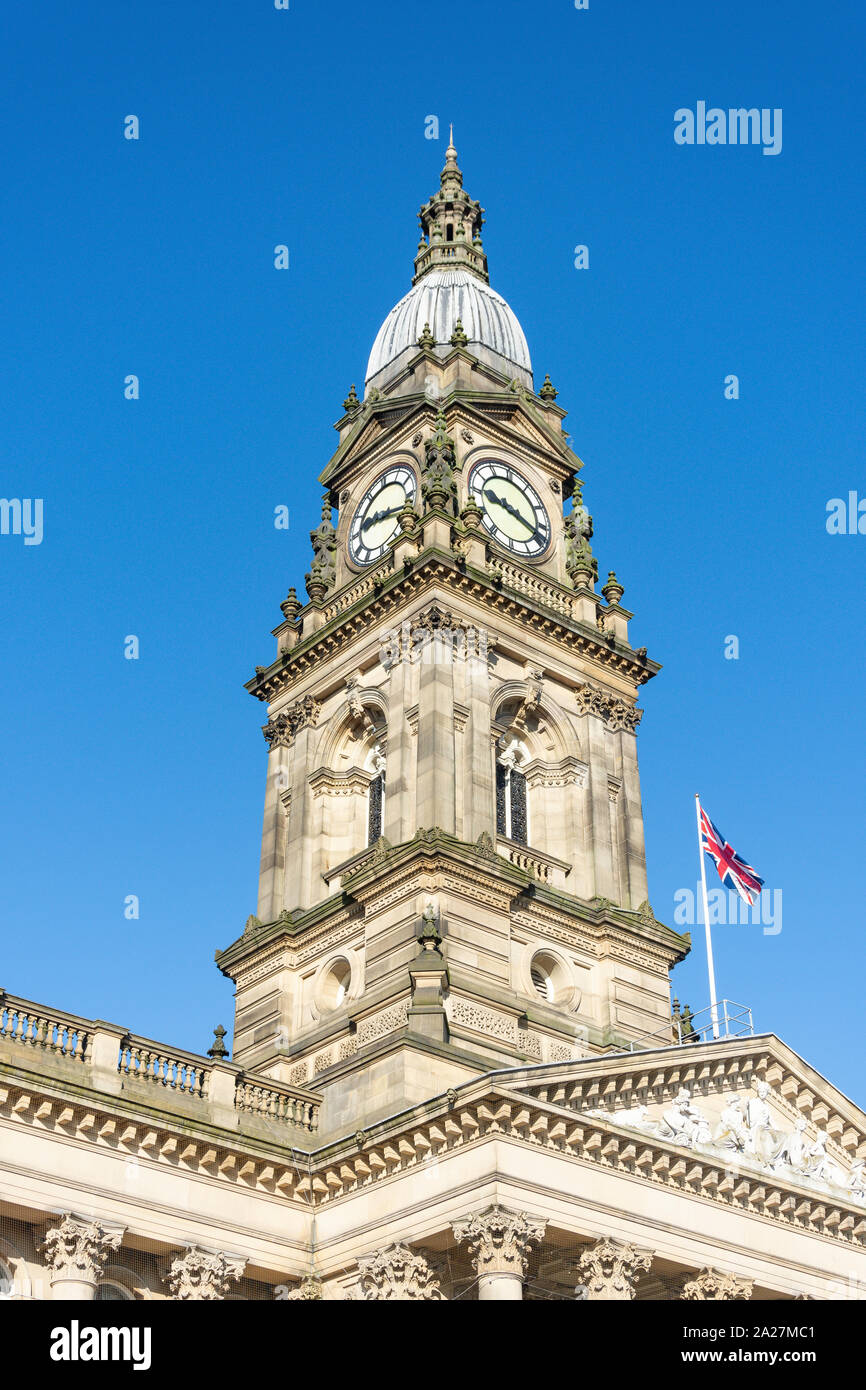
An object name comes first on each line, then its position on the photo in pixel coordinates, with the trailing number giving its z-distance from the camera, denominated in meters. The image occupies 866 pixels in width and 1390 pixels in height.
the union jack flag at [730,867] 45.72
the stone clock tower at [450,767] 44.50
